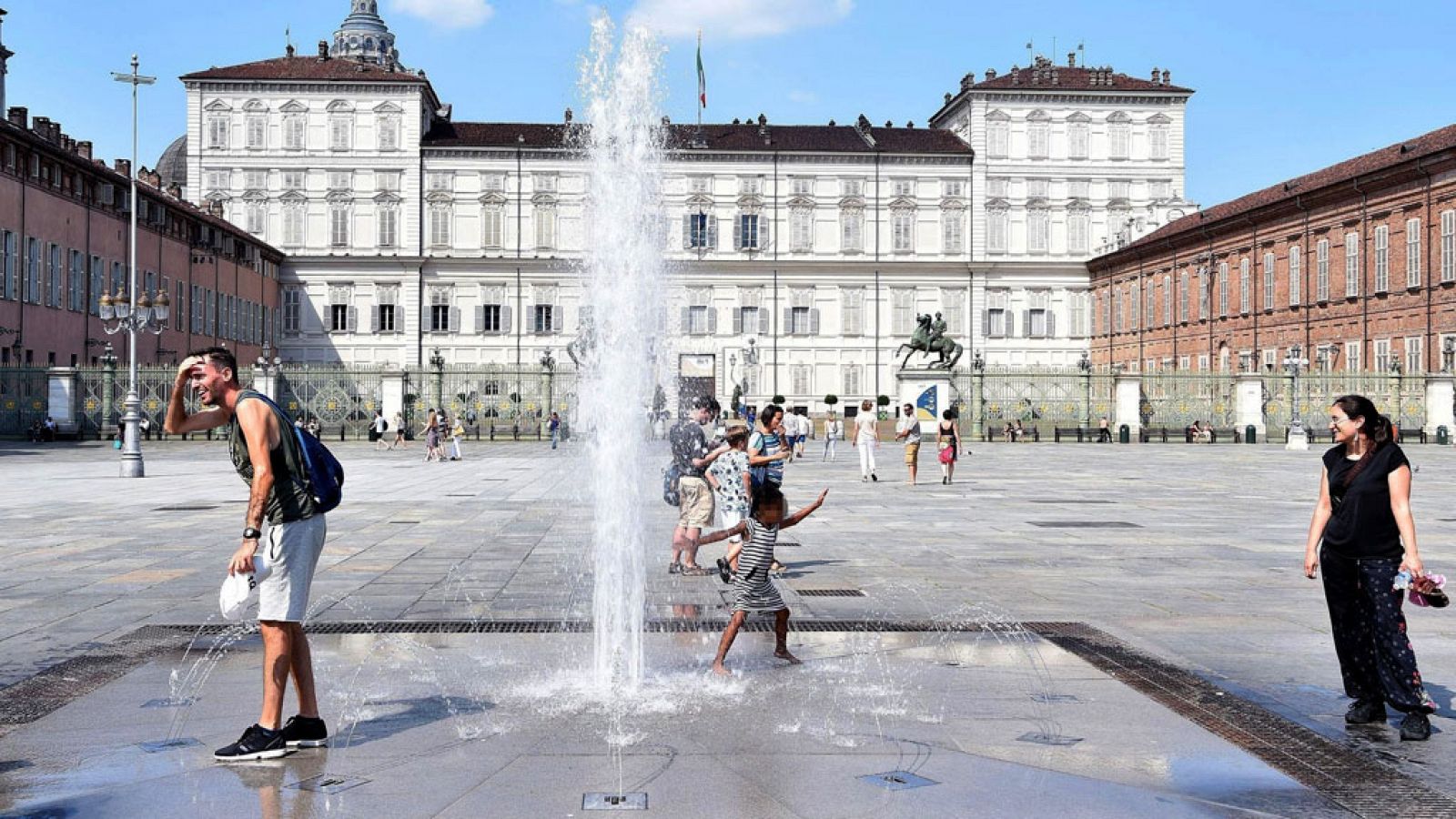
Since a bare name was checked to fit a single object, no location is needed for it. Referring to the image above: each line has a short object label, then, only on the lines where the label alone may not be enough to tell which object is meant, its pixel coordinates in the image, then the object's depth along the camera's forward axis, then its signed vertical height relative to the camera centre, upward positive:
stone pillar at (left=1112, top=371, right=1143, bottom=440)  50.62 +0.25
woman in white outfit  24.28 -0.53
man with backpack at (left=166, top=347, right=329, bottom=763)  5.47 -0.49
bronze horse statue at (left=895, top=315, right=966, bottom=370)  47.41 +2.24
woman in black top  6.01 -0.68
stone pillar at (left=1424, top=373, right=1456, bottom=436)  44.72 +0.27
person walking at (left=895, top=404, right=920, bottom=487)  22.88 -0.51
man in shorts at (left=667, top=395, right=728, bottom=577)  11.44 -0.68
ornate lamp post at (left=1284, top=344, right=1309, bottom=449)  42.25 +0.10
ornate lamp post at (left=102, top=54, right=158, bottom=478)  24.89 +1.78
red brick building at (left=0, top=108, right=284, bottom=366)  43.75 +5.74
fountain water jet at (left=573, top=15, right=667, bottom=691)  8.29 +0.31
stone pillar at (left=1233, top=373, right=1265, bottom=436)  49.56 +0.27
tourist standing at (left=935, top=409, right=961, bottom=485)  22.73 -0.53
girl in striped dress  7.31 -0.88
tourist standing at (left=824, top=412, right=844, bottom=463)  33.84 -0.64
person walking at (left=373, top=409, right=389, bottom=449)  42.34 -0.62
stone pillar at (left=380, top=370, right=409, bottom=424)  48.44 +0.60
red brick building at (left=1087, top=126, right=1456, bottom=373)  45.62 +5.30
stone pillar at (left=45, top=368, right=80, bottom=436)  44.09 +0.32
